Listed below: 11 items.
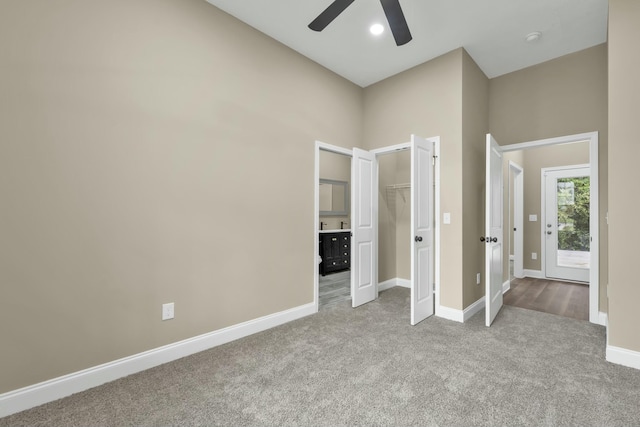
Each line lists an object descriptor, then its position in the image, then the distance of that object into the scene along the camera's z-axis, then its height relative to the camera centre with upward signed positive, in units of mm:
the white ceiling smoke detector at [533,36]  2990 +1860
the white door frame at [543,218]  5504 -59
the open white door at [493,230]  3039 -175
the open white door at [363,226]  3727 -154
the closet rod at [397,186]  4734 +468
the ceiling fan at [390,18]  1933 +1374
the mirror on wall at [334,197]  6034 +364
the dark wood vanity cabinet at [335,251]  5570 -727
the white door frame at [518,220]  5523 -97
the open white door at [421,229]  3121 -159
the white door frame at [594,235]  3123 -216
